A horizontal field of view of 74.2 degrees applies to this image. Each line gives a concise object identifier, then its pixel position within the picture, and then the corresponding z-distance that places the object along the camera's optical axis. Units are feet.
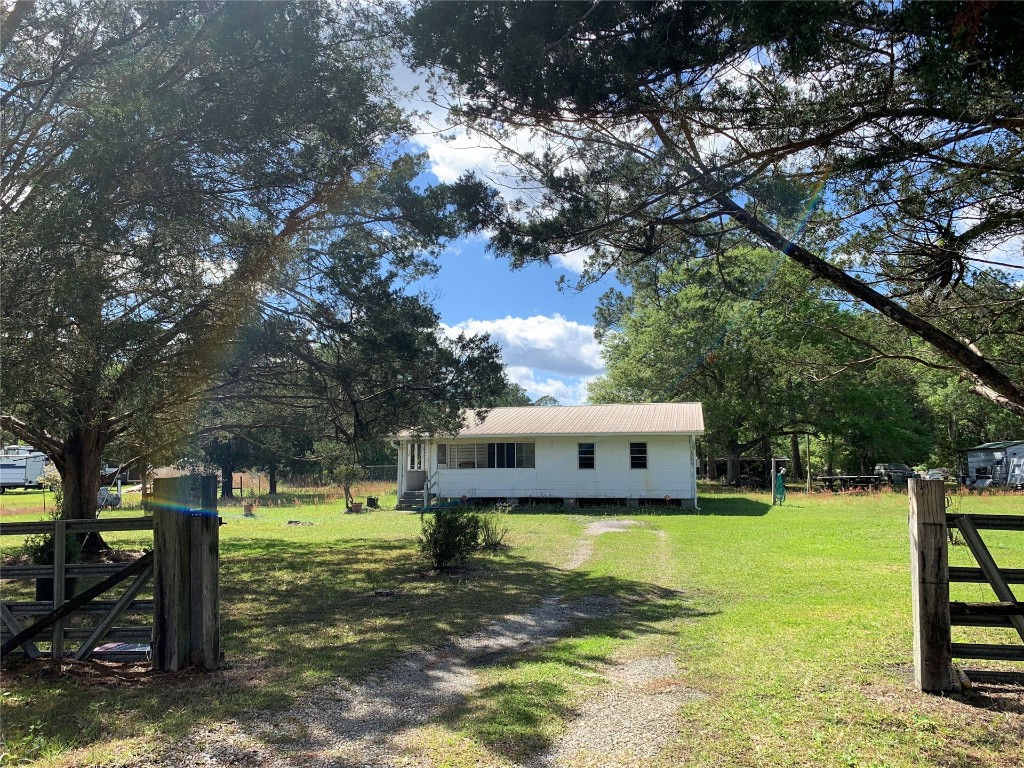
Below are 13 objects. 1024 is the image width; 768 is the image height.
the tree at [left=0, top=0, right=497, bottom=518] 19.84
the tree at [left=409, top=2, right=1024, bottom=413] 14.17
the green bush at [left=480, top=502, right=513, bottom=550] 44.39
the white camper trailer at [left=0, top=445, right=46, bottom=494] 121.90
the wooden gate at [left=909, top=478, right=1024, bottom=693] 14.97
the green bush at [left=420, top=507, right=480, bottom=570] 36.58
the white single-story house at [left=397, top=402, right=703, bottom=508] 77.51
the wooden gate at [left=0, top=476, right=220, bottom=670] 16.78
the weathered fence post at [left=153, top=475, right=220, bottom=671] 16.79
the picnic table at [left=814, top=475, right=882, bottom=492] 107.45
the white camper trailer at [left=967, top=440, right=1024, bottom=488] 104.83
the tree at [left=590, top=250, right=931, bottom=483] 111.65
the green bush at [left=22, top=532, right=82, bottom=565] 30.89
